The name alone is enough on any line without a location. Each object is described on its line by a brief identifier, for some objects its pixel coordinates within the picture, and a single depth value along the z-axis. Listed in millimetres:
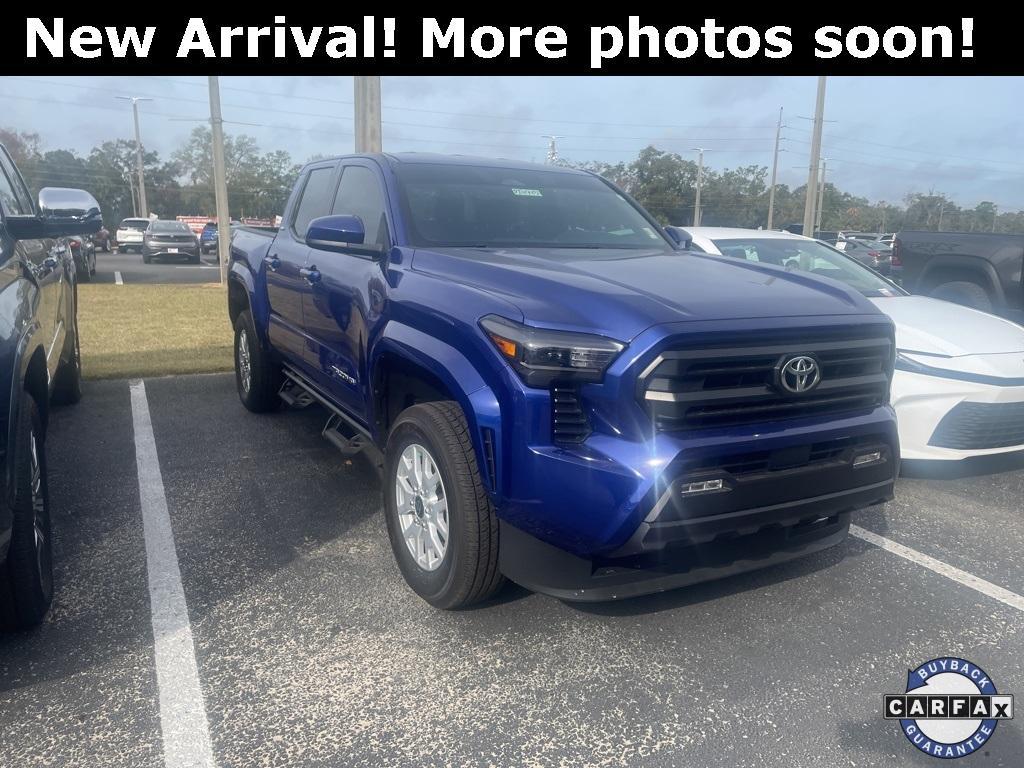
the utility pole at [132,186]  68475
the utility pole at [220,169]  17016
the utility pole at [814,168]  18391
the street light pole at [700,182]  39256
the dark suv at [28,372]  2756
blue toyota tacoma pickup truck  2709
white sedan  4730
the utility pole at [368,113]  10625
